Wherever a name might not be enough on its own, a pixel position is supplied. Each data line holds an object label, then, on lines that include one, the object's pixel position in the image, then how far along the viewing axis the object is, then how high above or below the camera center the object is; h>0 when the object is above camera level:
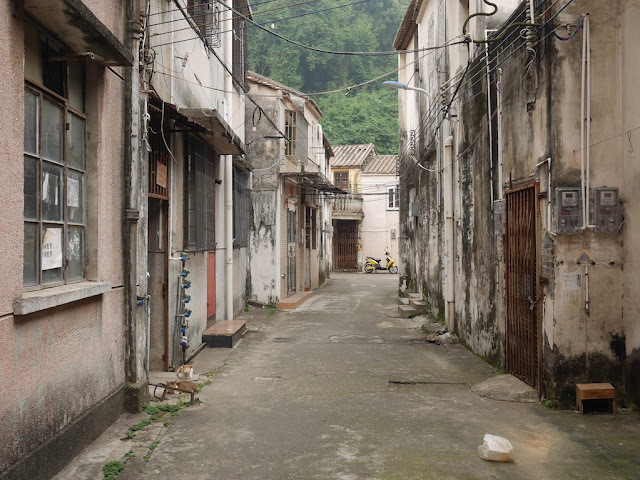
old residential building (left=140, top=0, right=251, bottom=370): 7.81 +1.17
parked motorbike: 36.00 -1.23
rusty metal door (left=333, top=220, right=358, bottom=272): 37.84 +0.02
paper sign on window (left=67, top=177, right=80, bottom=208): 5.06 +0.50
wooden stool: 5.94 -1.51
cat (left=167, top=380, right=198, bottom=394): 6.82 -1.62
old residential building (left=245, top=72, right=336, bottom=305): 16.94 +2.03
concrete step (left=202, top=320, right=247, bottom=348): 10.24 -1.57
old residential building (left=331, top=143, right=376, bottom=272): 36.43 +2.38
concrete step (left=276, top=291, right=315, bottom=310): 16.55 -1.60
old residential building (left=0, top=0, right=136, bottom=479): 3.83 +0.16
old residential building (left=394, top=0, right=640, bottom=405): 6.11 +0.55
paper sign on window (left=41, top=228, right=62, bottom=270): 4.55 +0.00
